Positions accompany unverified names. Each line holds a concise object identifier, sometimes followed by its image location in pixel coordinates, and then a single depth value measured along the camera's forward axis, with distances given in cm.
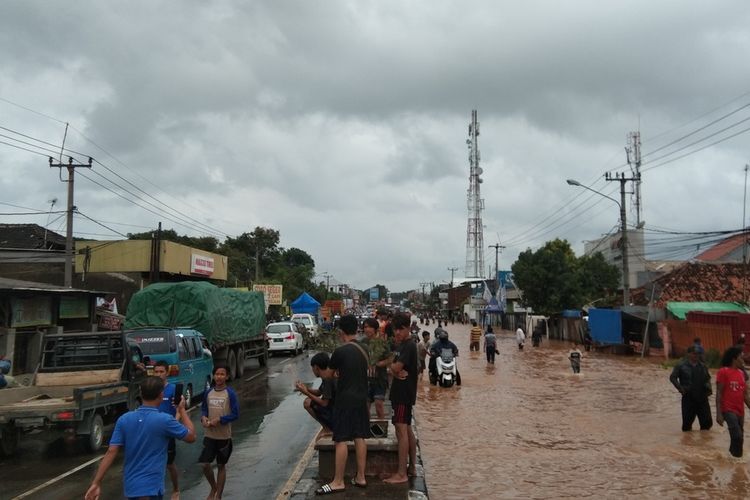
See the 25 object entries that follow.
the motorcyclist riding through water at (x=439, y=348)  1735
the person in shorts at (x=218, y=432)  662
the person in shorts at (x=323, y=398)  652
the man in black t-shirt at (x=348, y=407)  618
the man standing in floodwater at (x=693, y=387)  1062
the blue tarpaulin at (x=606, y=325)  3356
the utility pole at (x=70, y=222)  2450
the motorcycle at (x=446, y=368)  1759
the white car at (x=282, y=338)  2944
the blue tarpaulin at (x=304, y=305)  4644
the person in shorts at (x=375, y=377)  825
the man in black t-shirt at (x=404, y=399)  668
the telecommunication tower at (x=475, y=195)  8606
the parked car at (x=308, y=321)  3731
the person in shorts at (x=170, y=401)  659
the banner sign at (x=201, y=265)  3653
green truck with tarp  1772
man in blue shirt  438
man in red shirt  884
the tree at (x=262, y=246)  8253
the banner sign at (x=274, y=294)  5068
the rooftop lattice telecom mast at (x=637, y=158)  5701
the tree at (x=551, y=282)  5000
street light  3081
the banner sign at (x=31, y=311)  1905
